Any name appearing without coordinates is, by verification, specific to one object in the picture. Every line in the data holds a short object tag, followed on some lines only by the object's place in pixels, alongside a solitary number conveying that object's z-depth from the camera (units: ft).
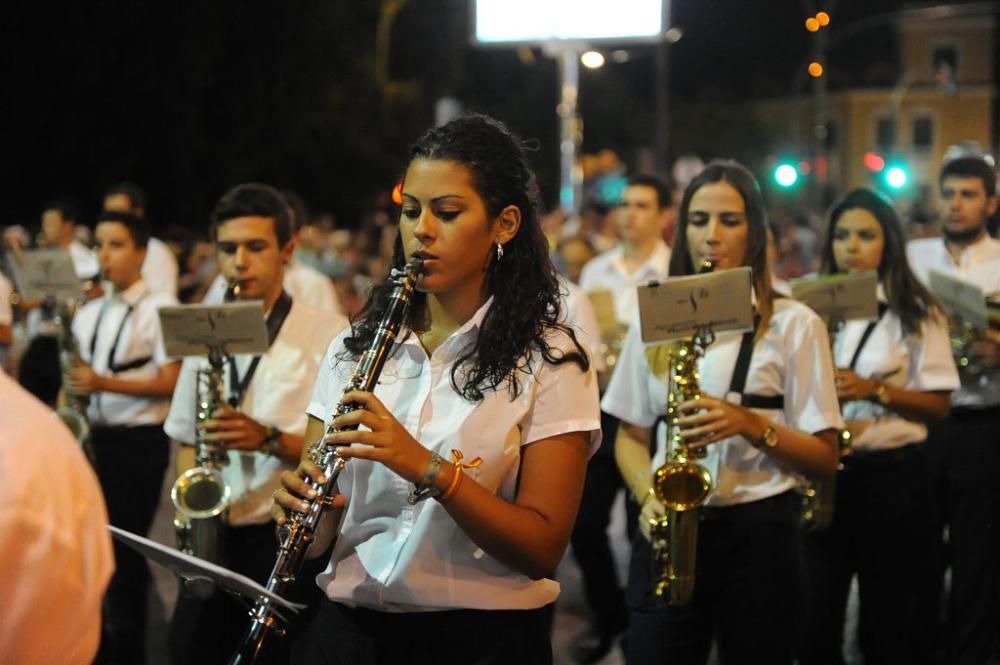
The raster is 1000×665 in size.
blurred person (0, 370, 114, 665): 4.99
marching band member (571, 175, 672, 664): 23.88
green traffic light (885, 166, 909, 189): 52.26
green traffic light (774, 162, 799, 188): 58.49
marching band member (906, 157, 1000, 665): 21.68
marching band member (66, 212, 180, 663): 21.38
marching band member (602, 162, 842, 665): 14.43
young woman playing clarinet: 10.31
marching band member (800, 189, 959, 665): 19.66
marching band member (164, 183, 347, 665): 16.07
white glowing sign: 74.69
